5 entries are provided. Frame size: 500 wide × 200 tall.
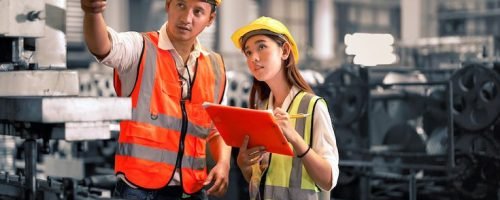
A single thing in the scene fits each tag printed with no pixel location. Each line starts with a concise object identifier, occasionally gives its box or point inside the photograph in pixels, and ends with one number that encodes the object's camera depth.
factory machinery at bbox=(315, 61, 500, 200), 7.62
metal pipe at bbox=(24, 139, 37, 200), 2.43
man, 3.01
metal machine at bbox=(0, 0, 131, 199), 2.26
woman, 2.93
